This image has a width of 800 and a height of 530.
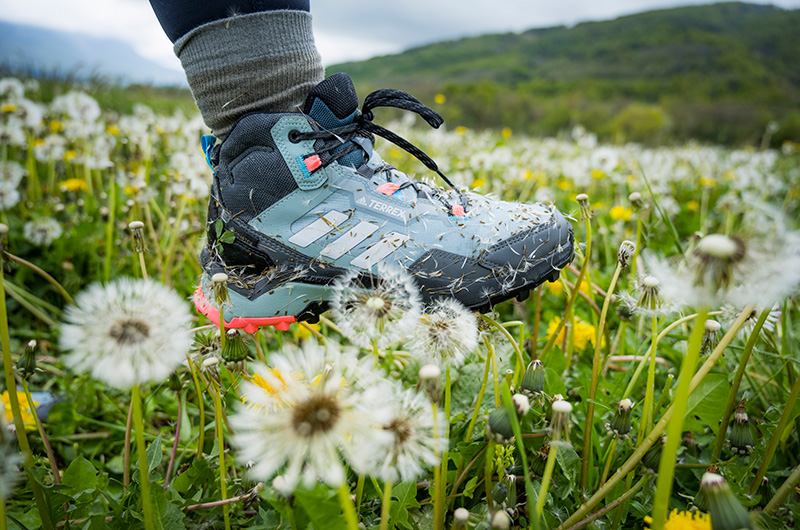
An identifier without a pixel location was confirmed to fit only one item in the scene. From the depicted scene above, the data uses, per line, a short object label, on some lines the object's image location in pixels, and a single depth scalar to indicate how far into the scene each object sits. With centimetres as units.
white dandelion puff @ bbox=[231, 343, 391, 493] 19
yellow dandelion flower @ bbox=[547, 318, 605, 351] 49
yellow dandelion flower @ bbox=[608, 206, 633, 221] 80
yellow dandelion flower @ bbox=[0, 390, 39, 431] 39
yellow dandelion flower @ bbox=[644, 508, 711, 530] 27
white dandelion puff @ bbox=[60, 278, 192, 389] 23
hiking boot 41
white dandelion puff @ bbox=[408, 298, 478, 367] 30
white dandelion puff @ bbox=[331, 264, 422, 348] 27
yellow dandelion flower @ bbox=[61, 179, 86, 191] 77
